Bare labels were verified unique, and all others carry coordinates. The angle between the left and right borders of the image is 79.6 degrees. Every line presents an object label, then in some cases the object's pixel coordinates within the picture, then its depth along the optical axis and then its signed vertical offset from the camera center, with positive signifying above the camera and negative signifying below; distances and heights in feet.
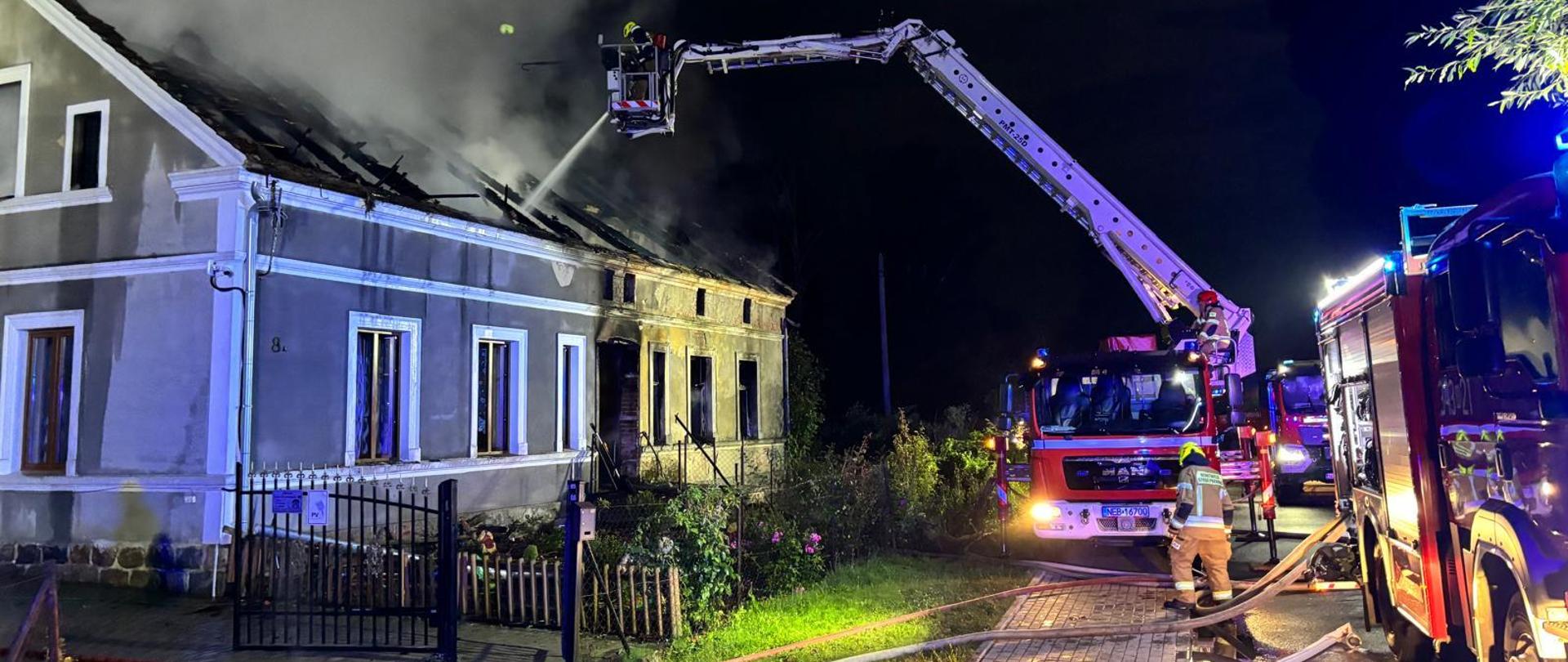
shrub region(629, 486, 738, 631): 26.30 -3.26
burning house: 32.09 +5.29
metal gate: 23.56 -3.88
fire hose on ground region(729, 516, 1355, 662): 23.08 -4.77
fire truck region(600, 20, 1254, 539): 34.37 +2.94
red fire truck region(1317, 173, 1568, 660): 12.29 -0.18
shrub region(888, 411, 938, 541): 40.65 -2.35
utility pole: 110.11 +14.33
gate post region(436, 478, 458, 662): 22.95 -3.36
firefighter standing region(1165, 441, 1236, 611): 25.46 -2.89
